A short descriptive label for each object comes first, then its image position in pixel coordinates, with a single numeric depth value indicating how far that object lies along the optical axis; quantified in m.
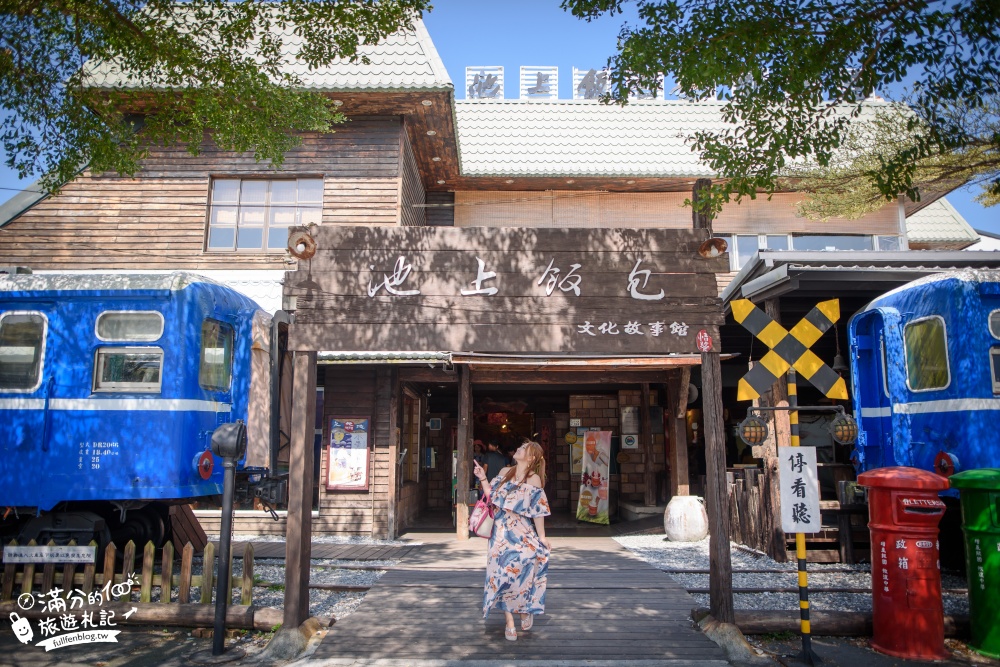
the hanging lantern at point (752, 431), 6.13
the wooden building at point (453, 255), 5.91
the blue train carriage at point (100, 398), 6.83
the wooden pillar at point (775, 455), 8.67
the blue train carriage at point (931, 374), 6.57
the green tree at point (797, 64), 6.09
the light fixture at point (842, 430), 6.54
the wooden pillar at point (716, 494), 5.59
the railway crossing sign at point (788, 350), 5.51
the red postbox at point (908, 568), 5.30
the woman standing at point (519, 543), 5.57
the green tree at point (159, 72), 7.28
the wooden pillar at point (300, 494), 5.59
